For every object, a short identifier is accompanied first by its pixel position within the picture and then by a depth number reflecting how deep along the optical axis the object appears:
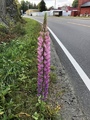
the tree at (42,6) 41.57
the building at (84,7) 26.16
